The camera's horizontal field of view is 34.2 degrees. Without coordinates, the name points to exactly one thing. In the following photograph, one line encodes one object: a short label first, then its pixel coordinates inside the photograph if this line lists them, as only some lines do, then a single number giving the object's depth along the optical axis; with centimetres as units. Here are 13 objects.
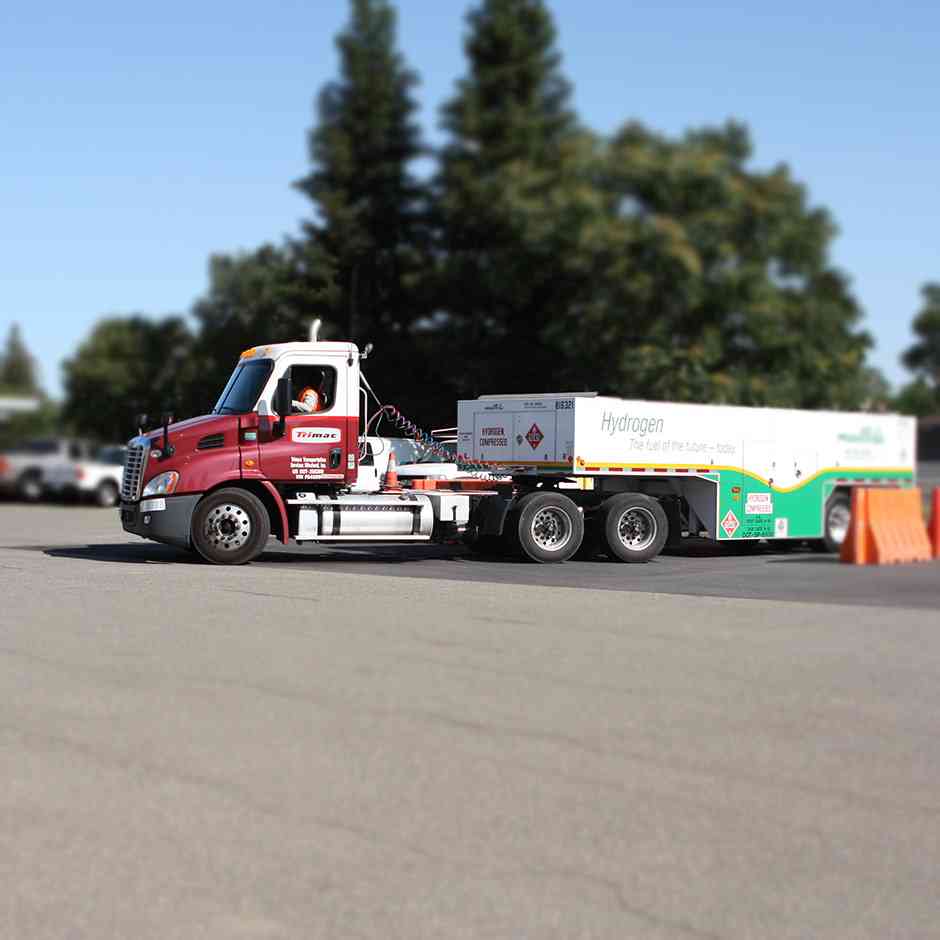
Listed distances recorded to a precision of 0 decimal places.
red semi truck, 2031
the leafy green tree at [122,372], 8038
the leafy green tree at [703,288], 5200
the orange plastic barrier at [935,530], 2258
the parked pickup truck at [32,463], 4644
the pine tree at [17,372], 18498
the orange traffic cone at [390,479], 2178
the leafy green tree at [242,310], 5988
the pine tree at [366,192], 6000
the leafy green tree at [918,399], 13050
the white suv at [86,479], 4525
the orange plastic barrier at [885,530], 2159
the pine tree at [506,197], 5469
